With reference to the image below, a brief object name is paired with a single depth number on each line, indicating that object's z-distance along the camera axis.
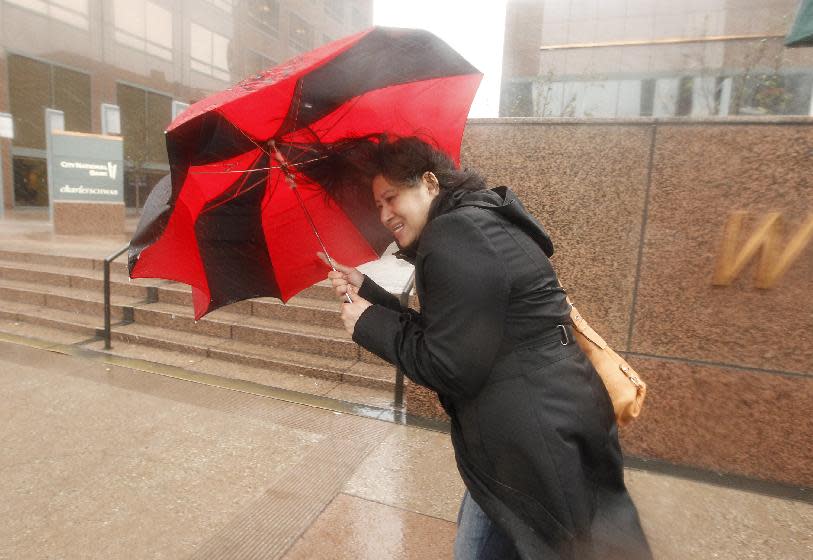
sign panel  11.10
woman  1.20
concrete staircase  4.99
